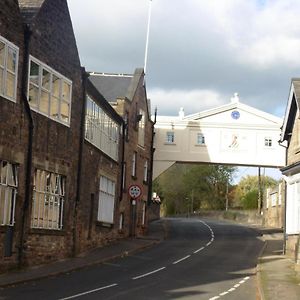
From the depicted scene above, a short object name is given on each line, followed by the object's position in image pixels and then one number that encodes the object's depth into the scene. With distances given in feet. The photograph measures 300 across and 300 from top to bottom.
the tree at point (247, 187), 279.49
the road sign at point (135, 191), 106.73
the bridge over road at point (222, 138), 154.20
